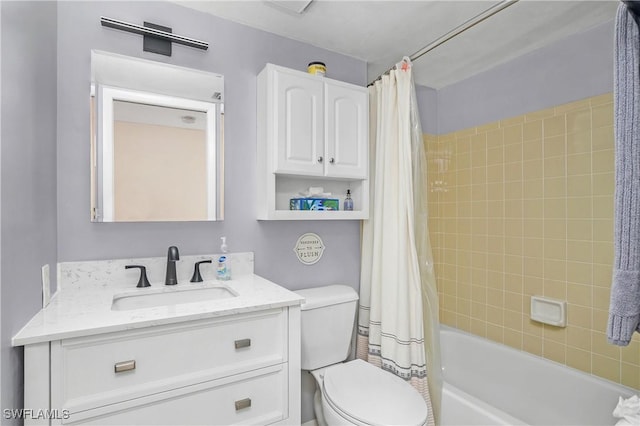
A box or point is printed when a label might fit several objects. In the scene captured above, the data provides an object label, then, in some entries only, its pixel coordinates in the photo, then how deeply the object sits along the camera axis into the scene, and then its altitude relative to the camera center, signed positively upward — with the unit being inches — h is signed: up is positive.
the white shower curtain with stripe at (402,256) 67.9 -9.5
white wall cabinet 66.6 +15.8
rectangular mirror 56.9 +13.1
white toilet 52.3 -31.6
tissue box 72.5 +1.8
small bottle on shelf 79.1 +1.9
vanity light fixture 57.7 +32.8
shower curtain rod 54.8 +34.2
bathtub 65.6 -40.1
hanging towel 28.0 +2.0
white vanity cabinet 37.5 -21.1
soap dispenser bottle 63.9 -11.3
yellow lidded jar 72.3 +31.8
